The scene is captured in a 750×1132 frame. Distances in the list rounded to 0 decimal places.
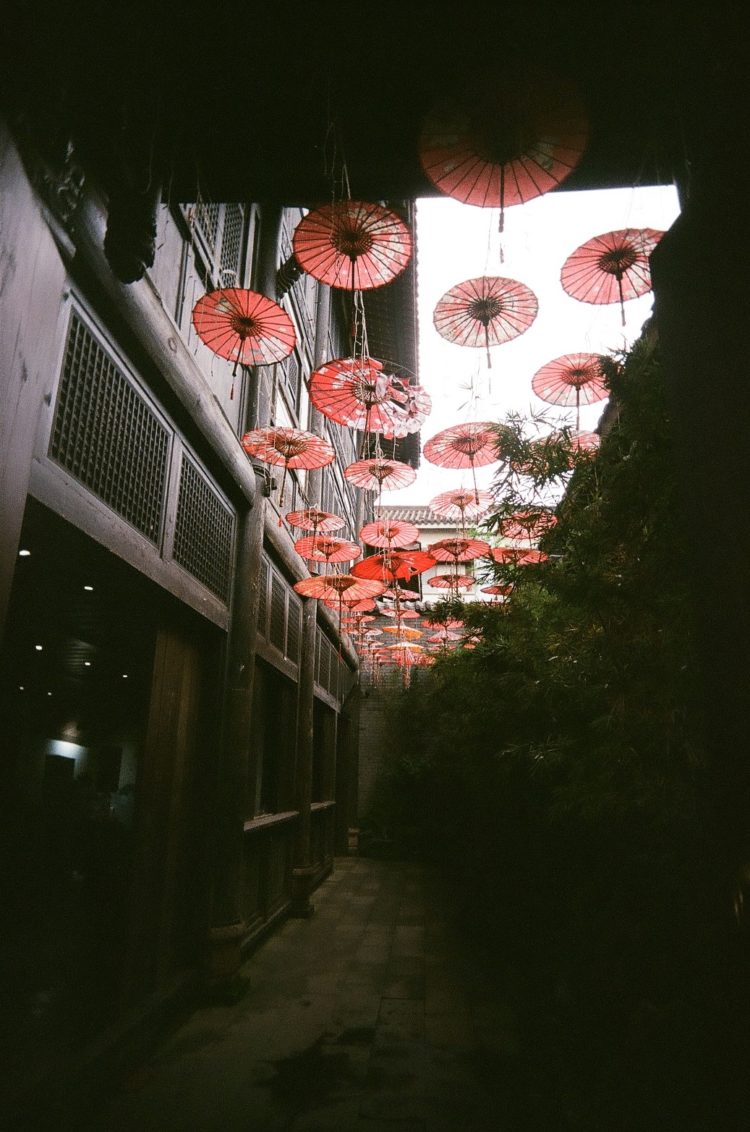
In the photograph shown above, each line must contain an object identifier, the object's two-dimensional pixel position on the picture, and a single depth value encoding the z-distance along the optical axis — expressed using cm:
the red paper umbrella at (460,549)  891
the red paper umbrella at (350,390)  565
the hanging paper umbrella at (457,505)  963
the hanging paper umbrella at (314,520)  836
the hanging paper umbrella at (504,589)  702
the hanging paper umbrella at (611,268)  469
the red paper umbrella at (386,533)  927
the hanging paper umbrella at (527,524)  593
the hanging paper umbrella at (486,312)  505
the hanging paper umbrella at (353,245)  414
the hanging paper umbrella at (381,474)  820
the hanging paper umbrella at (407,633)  1567
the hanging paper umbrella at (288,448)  670
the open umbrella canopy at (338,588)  947
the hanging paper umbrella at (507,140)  363
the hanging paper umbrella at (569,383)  635
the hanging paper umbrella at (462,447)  718
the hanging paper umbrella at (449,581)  1036
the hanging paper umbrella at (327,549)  920
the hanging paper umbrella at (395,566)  907
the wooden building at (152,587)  334
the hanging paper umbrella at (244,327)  499
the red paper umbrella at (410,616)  2194
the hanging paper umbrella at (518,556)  661
